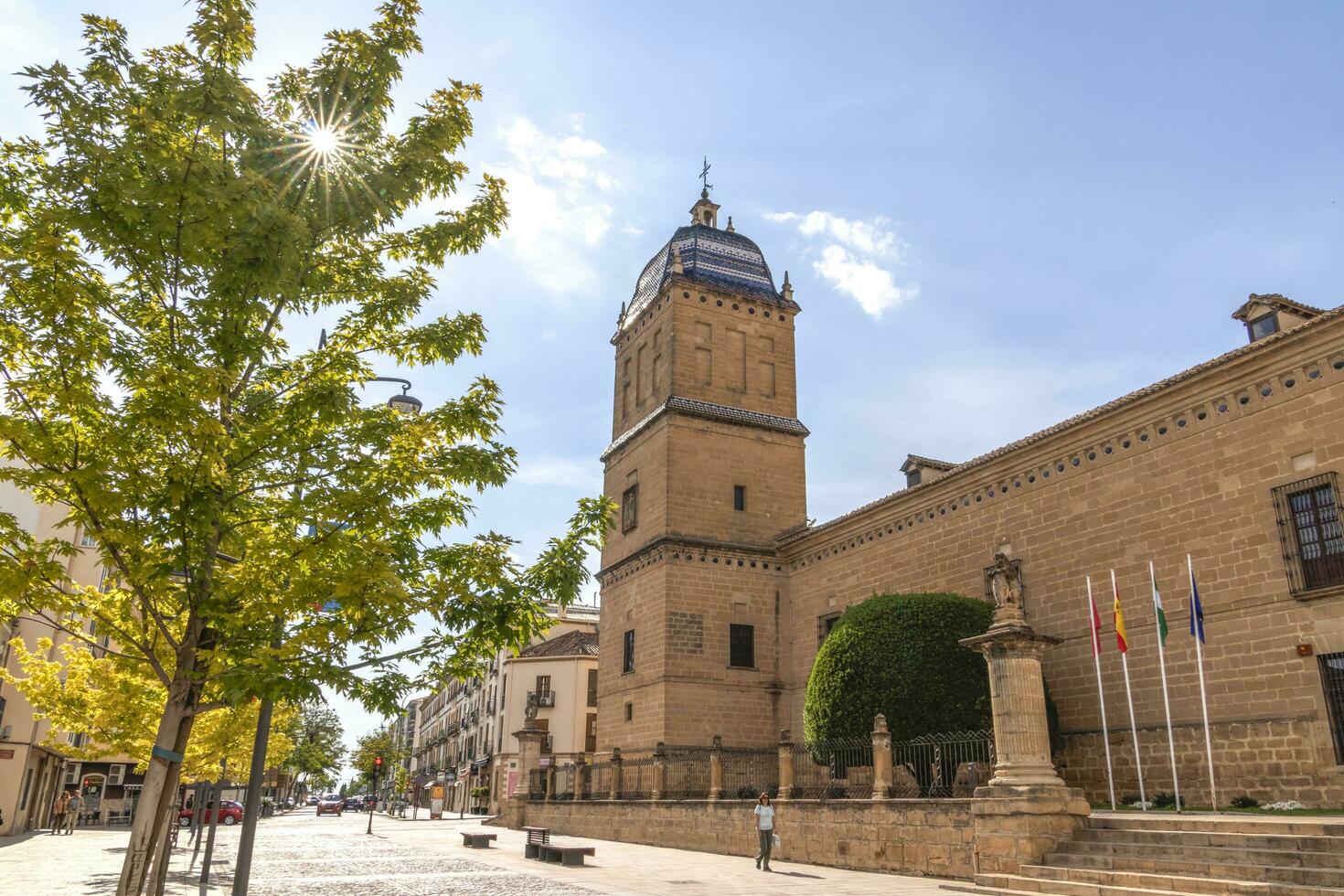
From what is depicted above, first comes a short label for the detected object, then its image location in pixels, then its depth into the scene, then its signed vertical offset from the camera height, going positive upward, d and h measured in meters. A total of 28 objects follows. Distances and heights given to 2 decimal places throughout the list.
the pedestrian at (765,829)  16.05 -1.05
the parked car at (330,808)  62.91 -3.46
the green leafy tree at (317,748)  91.44 +0.66
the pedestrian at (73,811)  29.62 -1.98
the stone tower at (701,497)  26.22 +7.77
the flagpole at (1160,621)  14.73 +2.35
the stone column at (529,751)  29.94 +0.27
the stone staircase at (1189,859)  10.04 -0.91
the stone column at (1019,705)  12.87 +0.90
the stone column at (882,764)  15.18 +0.07
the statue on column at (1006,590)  13.66 +2.58
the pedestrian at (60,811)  28.48 -1.85
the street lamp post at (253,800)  7.51 -0.37
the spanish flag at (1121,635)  15.01 +2.16
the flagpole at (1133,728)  14.57 +0.72
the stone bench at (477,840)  22.08 -1.87
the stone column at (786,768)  17.94 -0.03
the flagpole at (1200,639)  13.65 +2.03
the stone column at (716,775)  20.36 -0.23
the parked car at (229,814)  39.53 -2.51
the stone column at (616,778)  24.71 -0.41
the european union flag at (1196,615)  14.58 +2.42
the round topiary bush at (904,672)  16.94 +1.74
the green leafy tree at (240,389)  6.55 +2.67
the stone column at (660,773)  22.77 -0.25
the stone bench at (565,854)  17.19 -1.68
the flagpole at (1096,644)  15.03 +2.11
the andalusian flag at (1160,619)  14.78 +2.38
